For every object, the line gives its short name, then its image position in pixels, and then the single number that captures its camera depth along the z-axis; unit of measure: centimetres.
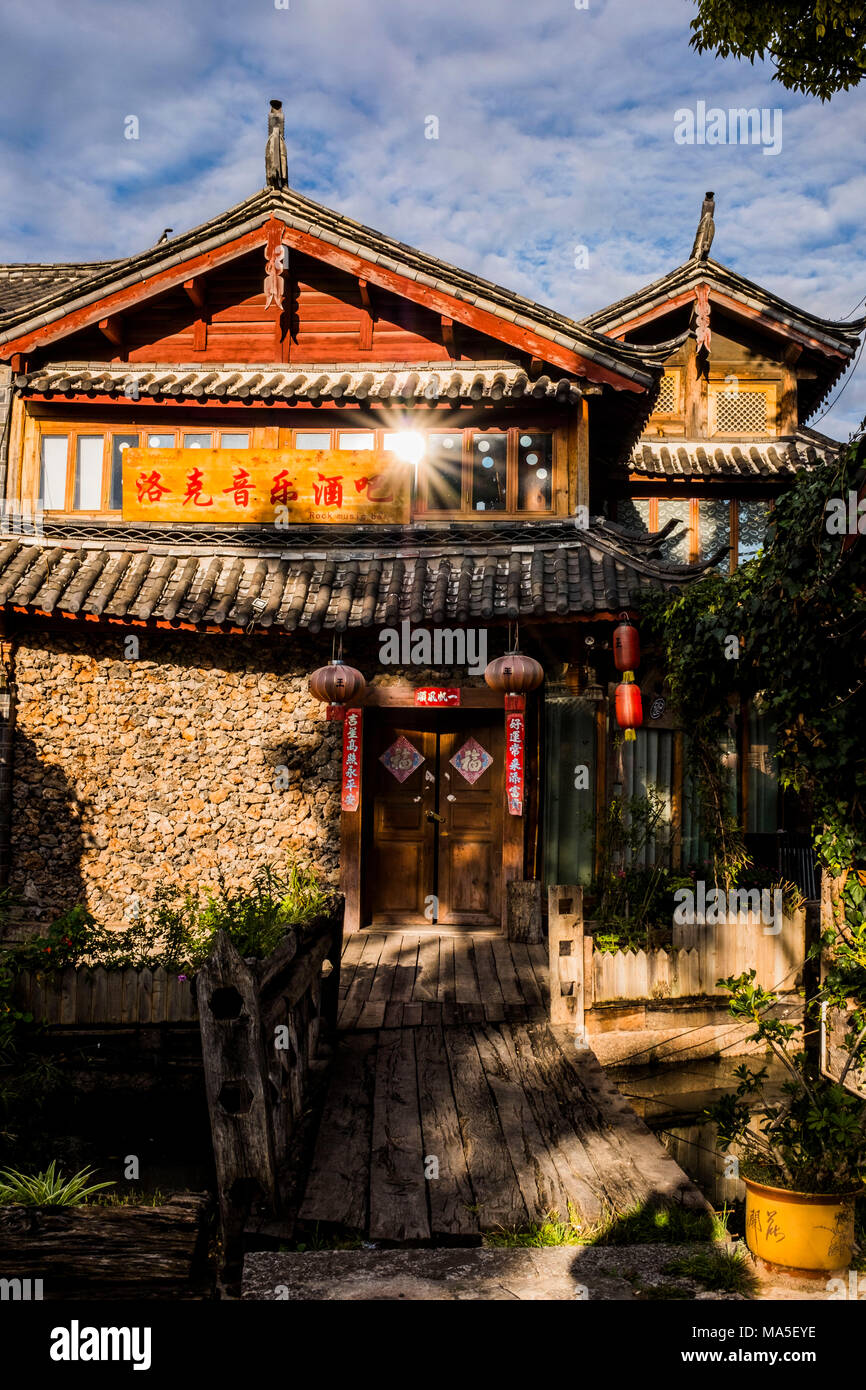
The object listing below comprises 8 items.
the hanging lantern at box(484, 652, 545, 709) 1036
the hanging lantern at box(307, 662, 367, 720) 1059
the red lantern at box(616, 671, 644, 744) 1051
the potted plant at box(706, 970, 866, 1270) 409
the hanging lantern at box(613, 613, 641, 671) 1060
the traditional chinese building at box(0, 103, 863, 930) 1145
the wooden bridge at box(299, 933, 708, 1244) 490
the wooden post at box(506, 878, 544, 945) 1066
